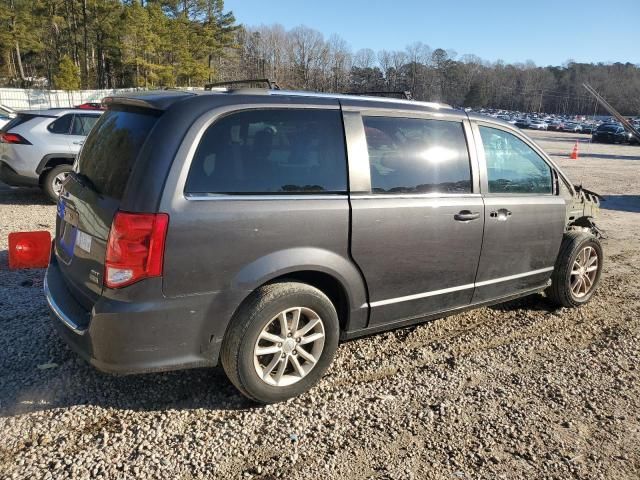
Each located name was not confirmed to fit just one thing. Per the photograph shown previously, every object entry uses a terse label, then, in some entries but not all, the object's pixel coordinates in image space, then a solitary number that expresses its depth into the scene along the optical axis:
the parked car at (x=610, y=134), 41.59
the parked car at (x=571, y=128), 65.44
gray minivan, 2.68
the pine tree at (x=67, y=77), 41.53
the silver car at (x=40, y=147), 8.52
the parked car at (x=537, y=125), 67.79
